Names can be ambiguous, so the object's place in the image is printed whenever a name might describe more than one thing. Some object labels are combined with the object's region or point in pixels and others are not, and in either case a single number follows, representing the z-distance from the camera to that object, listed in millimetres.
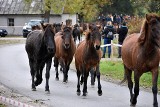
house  74188
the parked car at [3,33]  67375
